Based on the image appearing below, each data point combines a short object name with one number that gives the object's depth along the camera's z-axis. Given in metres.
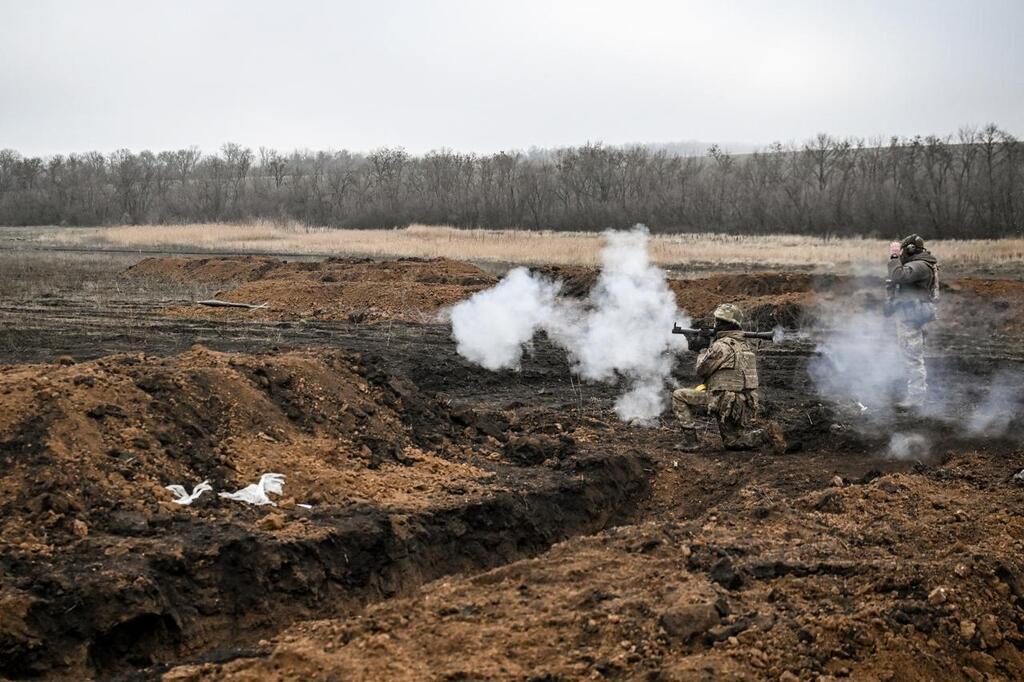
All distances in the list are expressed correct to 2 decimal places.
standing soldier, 12.40
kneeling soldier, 10.69
